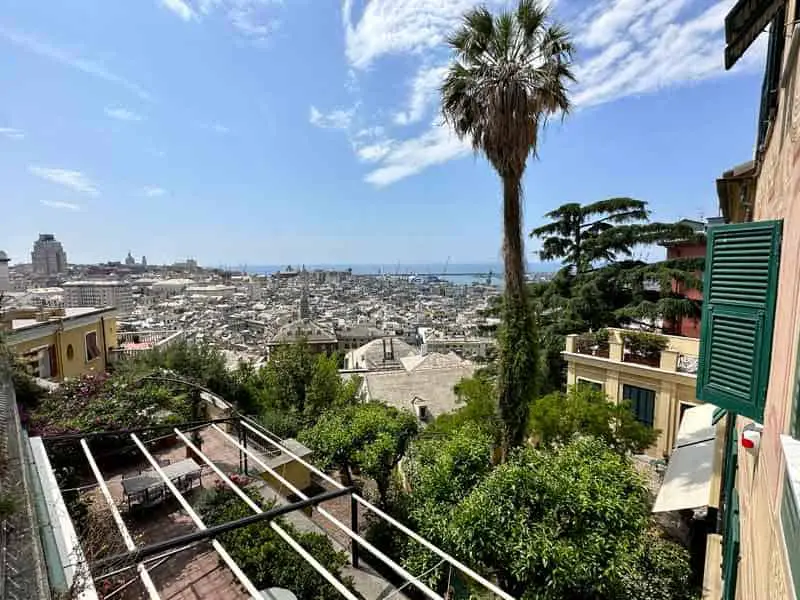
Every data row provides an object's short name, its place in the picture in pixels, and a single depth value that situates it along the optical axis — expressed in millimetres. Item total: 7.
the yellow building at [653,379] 9195
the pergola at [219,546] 2793
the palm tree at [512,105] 6059
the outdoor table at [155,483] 5863
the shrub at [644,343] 9617
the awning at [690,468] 5457
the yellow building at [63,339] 11938
